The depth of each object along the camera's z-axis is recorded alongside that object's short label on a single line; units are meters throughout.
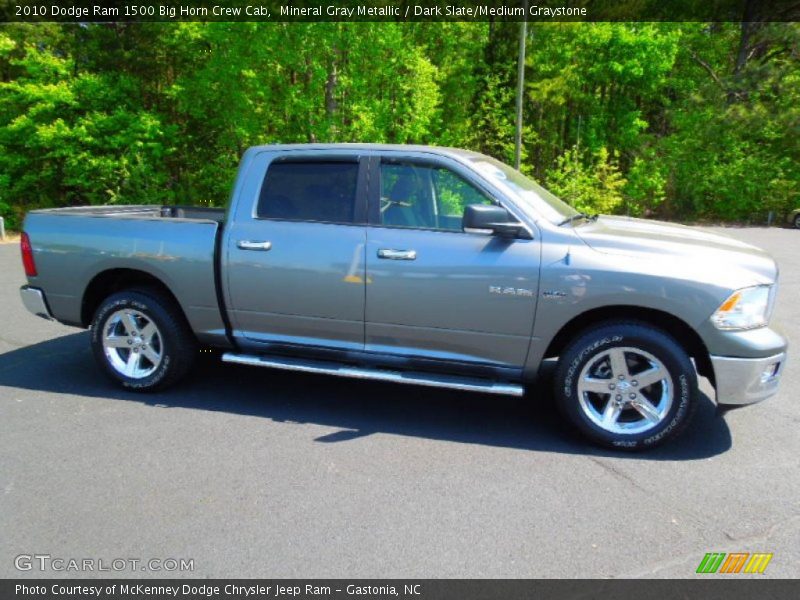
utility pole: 16.00
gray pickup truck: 3.75
